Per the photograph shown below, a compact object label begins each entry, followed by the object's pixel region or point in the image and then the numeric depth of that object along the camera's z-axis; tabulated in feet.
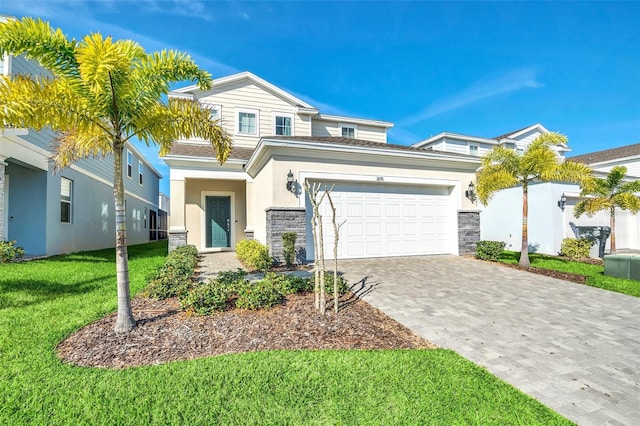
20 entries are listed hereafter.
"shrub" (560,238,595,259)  36.40
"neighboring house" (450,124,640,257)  39.04
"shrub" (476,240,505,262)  31.78
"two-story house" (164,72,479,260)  29.30
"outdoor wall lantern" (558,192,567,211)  38.86
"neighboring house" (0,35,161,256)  31.24
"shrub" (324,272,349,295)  17.76
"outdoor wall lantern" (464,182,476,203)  35.22
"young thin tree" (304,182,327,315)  14.38
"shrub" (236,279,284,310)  15.29
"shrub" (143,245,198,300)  17.54
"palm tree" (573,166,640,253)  36.11
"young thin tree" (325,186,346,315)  14.53
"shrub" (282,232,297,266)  27.37
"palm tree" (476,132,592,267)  28.84
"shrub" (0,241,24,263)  27.61
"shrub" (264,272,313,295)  17.46
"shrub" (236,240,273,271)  26.27
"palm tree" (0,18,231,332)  11.15
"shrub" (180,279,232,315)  14.61
